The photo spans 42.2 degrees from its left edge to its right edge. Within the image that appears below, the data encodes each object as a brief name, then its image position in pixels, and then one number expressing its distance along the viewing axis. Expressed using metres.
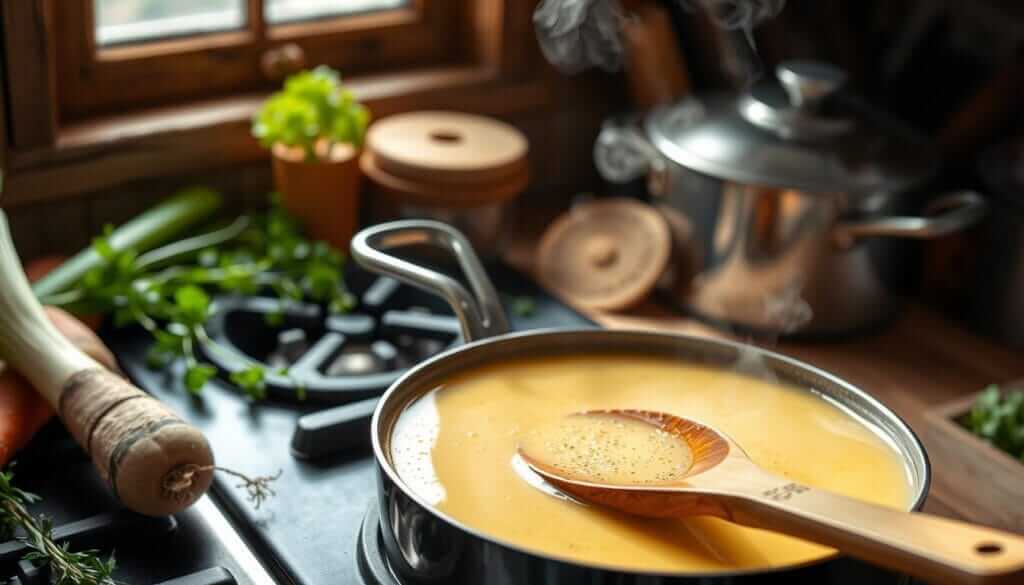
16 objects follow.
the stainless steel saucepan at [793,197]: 1.34
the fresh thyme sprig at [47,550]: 0.91
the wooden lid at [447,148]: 1.41
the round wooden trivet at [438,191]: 1.42
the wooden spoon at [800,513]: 0.71
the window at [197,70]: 1.33
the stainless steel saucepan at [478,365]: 0.80
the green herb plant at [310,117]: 1.39
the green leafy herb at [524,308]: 1.40
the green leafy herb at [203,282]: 1.25
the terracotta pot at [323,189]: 1.41
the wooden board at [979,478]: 1.14
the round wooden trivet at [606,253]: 1.45
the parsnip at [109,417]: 0.98
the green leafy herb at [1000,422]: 1.21
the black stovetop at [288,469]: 1.00
